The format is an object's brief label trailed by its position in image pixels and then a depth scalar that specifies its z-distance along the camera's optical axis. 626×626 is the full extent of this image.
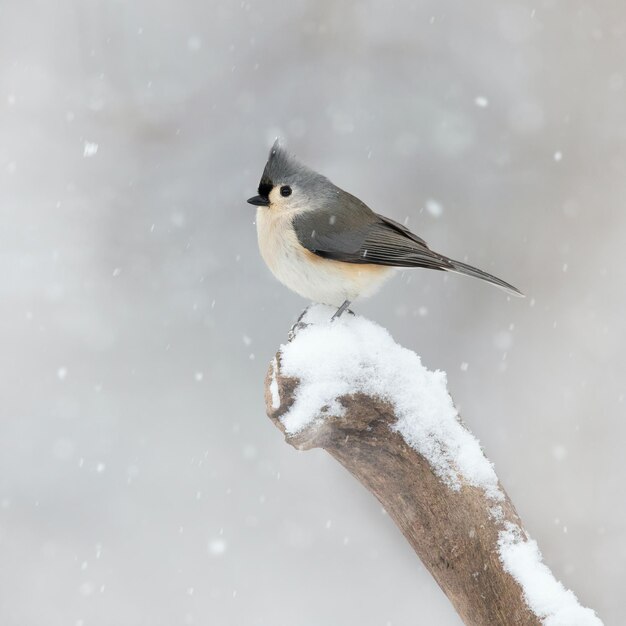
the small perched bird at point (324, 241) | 5.82
